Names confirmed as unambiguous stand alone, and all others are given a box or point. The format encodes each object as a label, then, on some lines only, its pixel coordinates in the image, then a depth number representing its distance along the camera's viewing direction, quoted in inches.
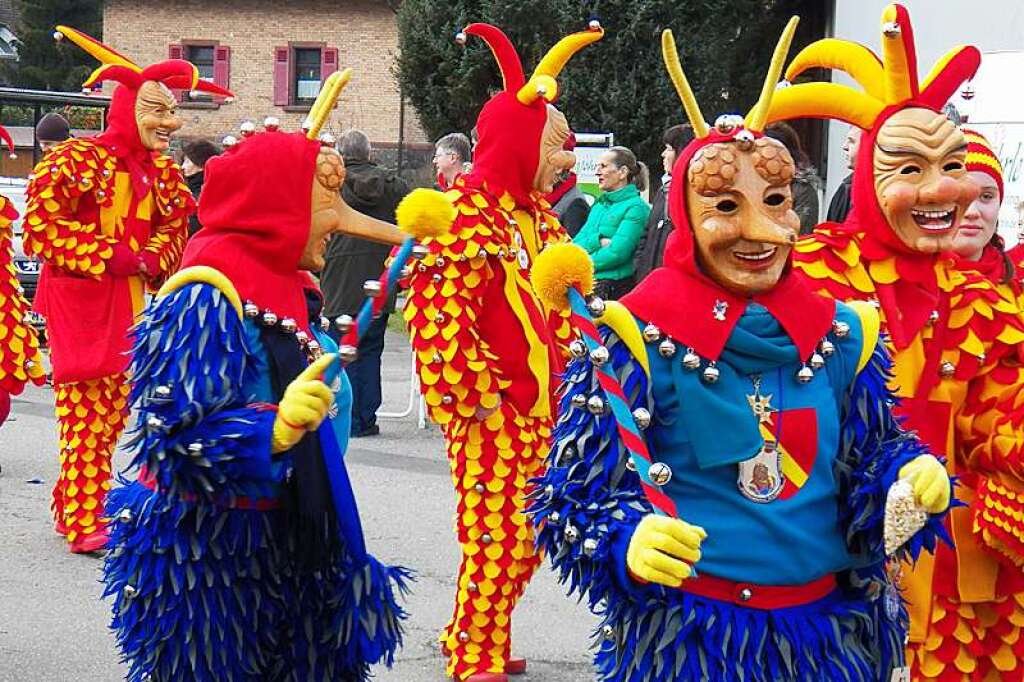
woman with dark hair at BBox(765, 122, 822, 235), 320.5
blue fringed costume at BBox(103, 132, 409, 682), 149.1
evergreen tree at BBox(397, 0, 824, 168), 839.1
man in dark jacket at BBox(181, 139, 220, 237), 419.8
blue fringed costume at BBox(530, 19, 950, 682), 129.3
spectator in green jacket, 385.1
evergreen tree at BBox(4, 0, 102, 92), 1595.7
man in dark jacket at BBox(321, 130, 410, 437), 414.3
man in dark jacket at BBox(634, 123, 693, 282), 339.0
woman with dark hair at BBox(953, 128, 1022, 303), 180.2
